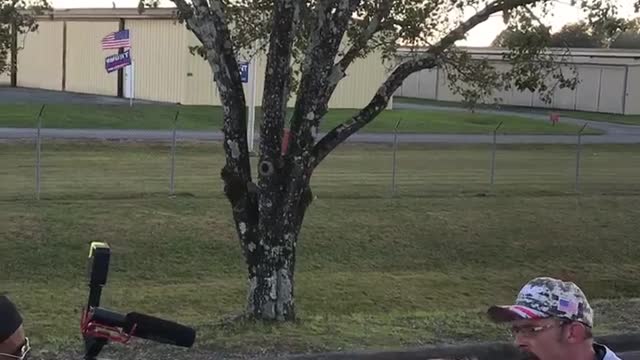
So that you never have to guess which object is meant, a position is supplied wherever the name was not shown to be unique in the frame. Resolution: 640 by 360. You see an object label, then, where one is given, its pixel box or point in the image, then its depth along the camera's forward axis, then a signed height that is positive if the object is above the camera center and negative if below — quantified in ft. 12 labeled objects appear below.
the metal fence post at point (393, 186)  64.27 -5.51
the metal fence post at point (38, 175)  55.63 -5.12
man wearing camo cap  10.32 -2.23
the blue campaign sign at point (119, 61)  130.82 +4.12
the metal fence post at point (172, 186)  58.70 -5.74
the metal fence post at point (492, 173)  70.38 -4.53
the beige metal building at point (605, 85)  196.13 +6.54
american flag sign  133.58 +7.15
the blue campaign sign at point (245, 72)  84.89 +2.28
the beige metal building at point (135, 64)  150.20 +5.13
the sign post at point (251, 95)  87.97 +0.35
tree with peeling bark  31.19 +0.51
